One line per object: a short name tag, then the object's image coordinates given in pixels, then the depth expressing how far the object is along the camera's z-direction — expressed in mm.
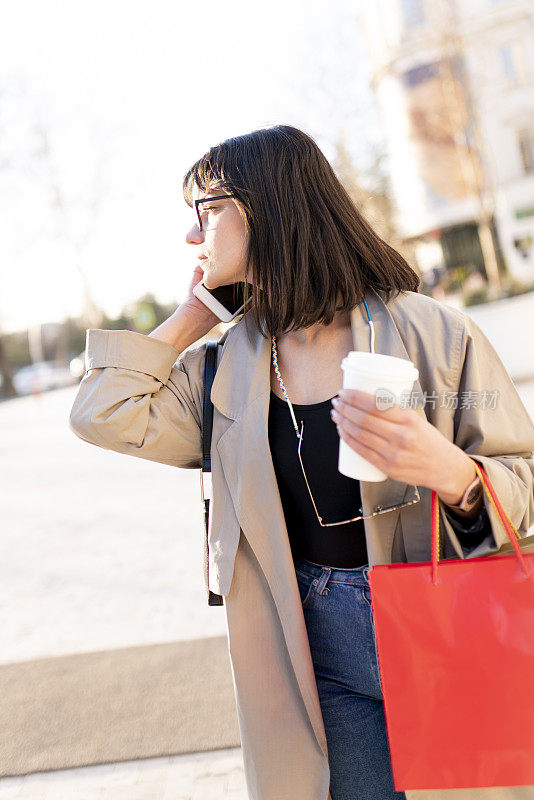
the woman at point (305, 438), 1758
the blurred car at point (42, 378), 40875
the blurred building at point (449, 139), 35906
